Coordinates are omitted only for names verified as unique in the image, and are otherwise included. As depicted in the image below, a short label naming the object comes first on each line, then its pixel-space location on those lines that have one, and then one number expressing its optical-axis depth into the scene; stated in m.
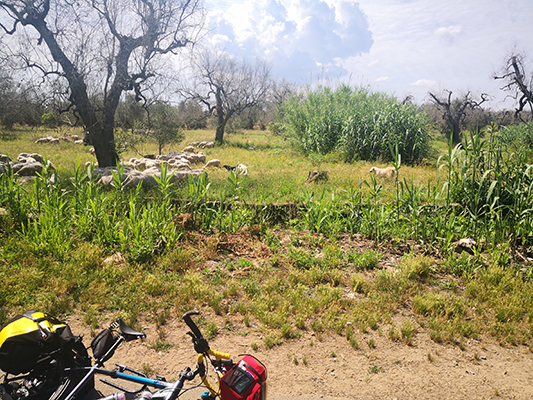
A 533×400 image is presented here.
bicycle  1.61
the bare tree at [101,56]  8.63
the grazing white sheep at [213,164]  11.66
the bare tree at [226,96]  22.33
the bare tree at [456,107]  26.36
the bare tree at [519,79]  25.14
